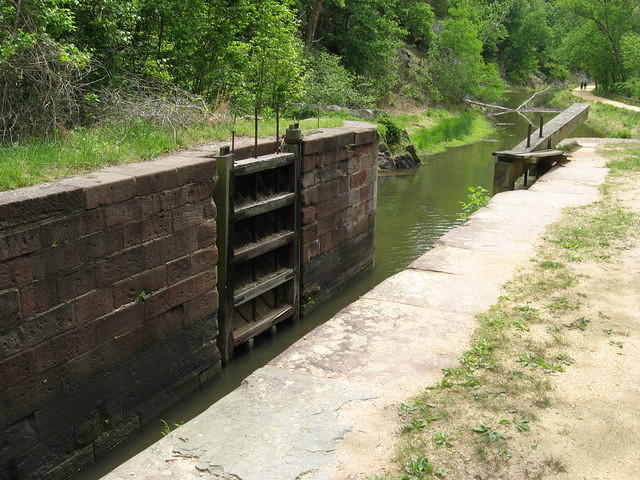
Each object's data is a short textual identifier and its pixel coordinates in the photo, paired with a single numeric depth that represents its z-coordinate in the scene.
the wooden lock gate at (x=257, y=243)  8.20
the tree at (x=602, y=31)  49.38
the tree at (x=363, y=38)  31.66
